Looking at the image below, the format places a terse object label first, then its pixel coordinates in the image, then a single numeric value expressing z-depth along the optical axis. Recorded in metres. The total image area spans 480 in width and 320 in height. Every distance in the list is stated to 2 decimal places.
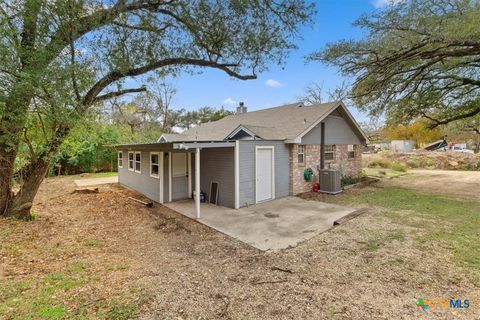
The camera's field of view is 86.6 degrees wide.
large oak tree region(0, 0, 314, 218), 5.10
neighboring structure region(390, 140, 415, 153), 33.44
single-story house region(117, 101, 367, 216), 8.95
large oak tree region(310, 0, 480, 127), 7.38
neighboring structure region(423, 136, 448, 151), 37.05
